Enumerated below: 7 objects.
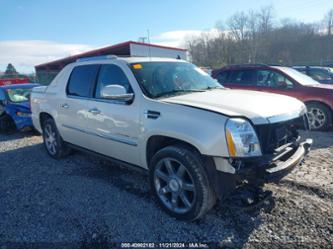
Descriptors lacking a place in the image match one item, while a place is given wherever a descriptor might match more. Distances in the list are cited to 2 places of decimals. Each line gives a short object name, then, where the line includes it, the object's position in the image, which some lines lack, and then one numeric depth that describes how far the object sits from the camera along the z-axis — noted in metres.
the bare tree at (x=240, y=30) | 60.72
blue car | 7.16
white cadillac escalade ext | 2.43
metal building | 19.73
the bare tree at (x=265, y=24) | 61.81
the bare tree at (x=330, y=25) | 58.99
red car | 6.44
